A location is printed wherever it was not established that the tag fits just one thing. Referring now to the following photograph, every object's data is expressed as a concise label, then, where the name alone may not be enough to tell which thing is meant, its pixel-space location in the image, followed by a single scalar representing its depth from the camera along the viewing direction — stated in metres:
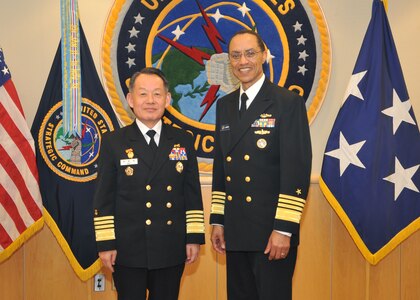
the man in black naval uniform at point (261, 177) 2.04
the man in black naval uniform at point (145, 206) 2.14
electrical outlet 3.30
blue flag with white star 3.15
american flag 2.94
